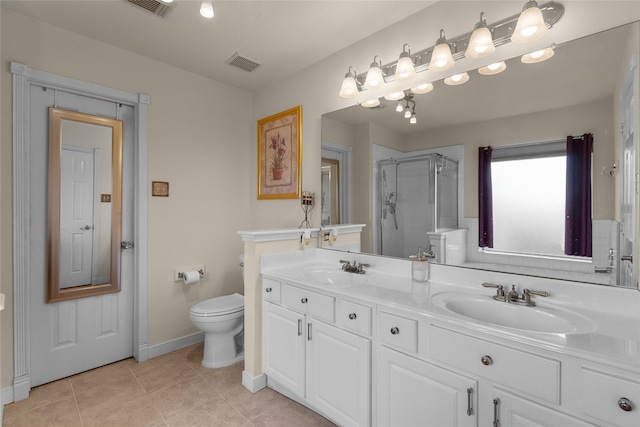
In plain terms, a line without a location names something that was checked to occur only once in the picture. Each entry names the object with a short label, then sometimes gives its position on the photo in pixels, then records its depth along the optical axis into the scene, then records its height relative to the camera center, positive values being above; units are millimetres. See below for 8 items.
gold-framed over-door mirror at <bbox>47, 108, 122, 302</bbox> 2209 +59
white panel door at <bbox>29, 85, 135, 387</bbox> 2139 -745
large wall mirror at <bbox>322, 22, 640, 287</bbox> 1289 +482
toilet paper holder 2782 -581
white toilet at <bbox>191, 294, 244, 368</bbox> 2369 -952
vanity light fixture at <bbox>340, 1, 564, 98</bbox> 1403 +940
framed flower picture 2742 +571
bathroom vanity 936 -541
